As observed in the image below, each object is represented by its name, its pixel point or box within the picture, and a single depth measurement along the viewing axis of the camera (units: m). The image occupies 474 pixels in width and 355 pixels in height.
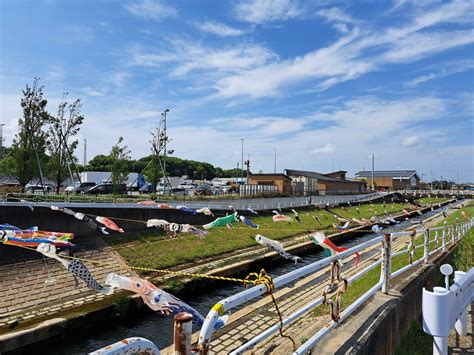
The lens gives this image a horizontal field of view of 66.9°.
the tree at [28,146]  27.22
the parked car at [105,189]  34.61
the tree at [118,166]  34.72
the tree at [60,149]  31.50
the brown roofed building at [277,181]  52.05
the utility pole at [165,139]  39.78
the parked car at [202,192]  43.97
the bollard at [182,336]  2.04
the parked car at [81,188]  33.25
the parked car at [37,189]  26.39
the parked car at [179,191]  45.06
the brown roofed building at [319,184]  58.47
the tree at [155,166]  39.28
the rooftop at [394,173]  103.44
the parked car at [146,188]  43.04
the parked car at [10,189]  22.42
